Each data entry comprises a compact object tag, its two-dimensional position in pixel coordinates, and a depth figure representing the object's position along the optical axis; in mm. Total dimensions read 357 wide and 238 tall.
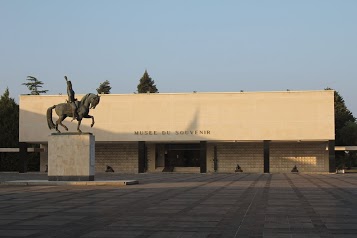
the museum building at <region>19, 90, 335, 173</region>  52375
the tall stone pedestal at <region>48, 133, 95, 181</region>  27906
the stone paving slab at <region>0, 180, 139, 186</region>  26516
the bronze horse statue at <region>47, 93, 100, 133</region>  27969
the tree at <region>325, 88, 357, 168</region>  64312
